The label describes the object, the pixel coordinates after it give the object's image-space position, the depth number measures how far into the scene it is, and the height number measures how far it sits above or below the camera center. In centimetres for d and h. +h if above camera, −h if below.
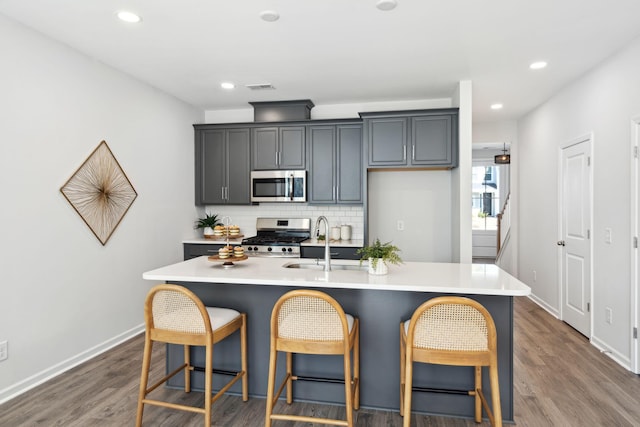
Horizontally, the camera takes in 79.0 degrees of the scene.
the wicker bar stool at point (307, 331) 206 -66
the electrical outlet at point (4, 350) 268 -96
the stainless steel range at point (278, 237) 470 -35
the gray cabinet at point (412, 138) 443 +84
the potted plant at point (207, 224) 526 -18
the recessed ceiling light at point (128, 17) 270 +138
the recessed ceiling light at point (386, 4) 253 +136
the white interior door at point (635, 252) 309 -34
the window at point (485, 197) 954 +32
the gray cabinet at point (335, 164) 480 +59
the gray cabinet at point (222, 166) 511 +59
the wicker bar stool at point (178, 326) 220 -68
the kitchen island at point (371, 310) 237 -67
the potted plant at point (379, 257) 254 -31
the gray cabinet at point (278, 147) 495 +81
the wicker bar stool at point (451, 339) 192 -66
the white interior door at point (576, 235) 395 -27
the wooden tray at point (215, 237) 498 -35
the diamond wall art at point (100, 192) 332 +18
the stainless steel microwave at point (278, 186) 494 +32
